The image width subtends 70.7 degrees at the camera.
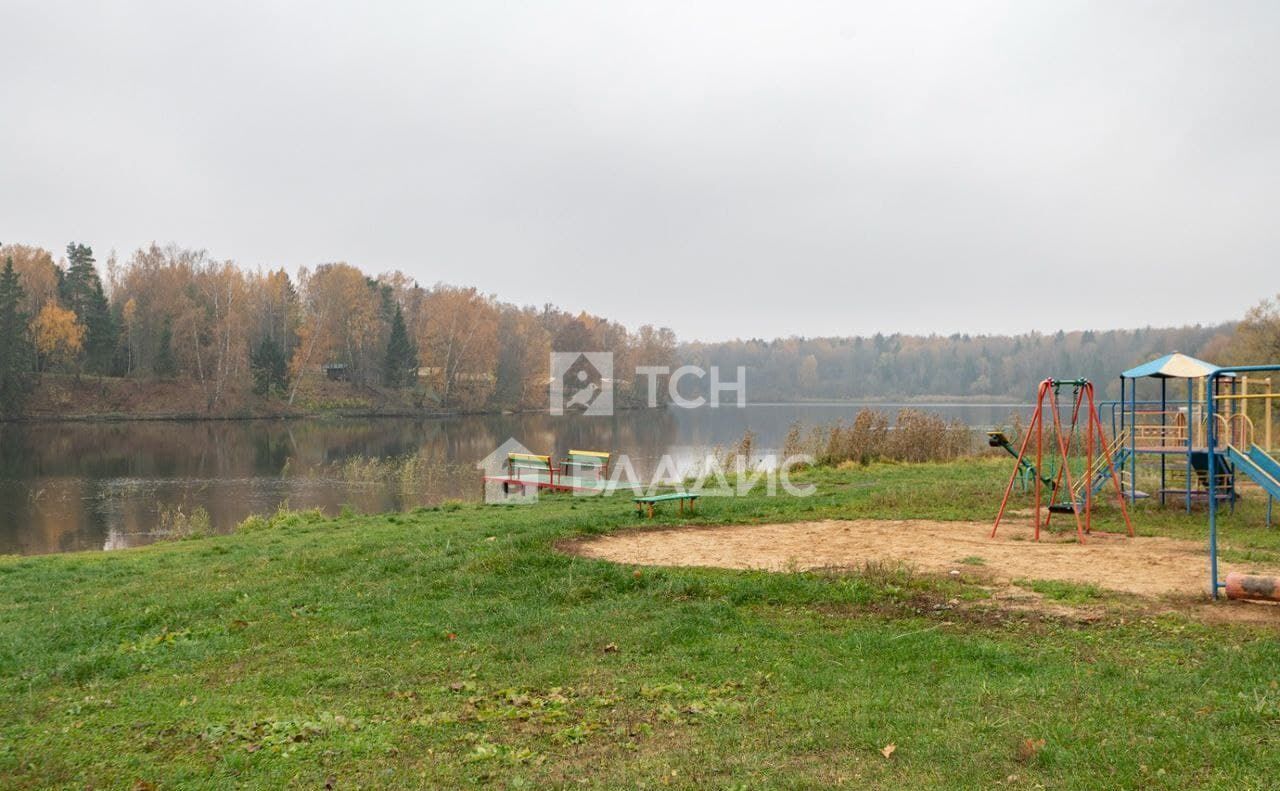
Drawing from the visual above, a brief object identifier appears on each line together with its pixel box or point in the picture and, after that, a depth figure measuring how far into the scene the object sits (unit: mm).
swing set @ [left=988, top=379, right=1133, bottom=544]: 12586
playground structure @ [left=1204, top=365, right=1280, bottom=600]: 7547
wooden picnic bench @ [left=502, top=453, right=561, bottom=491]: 22656
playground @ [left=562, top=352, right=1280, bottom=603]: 9523
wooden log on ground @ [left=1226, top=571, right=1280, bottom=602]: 7457
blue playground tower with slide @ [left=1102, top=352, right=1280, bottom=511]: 15102
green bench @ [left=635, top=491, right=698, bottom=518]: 14734
